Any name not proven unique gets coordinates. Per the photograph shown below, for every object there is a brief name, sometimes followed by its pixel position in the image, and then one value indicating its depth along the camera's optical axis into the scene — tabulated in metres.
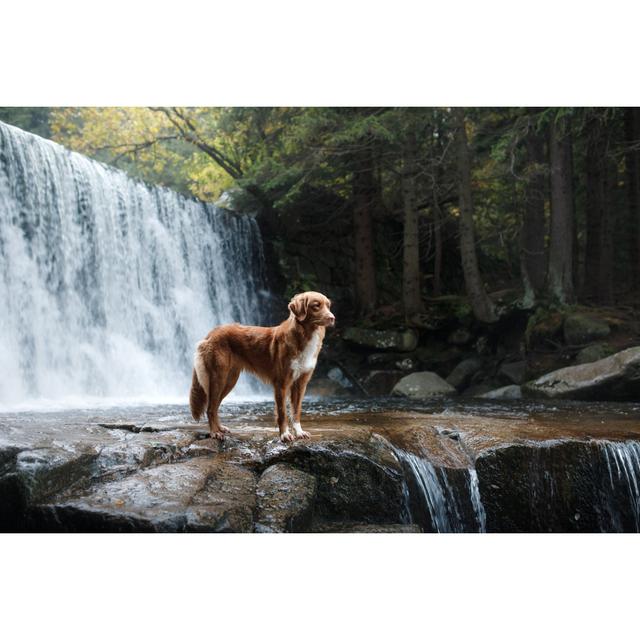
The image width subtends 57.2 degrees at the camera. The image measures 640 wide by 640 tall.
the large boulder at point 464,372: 8.55
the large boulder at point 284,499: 3.03
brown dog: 3.58
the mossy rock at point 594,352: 7.45
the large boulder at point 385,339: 9.11
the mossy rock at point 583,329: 7.75
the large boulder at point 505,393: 7.52
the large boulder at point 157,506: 2.79
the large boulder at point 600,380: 6.23
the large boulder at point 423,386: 8.02
